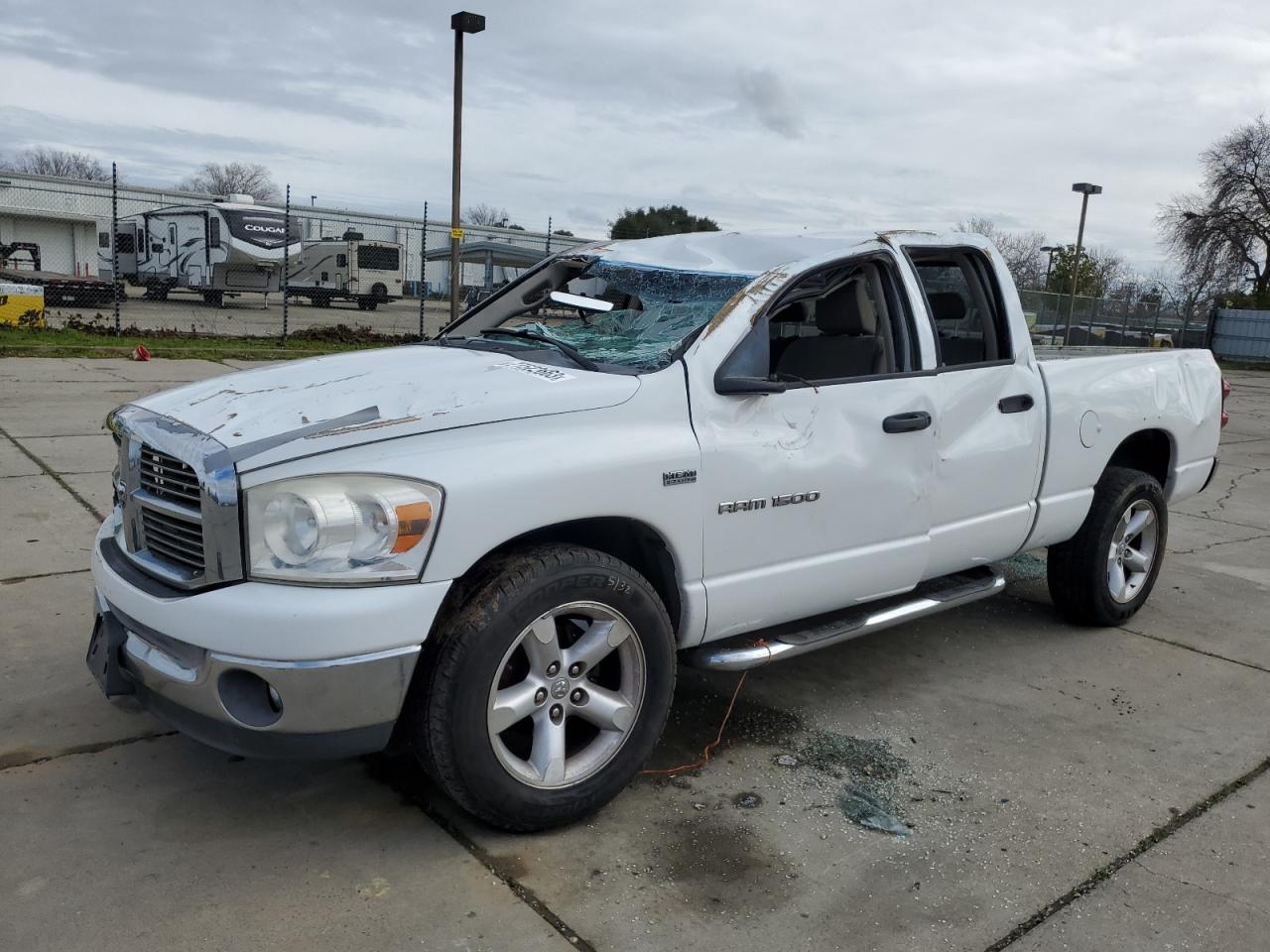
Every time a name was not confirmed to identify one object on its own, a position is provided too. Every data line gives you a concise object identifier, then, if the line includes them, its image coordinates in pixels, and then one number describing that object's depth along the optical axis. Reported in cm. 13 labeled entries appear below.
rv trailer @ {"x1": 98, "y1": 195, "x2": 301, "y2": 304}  2784
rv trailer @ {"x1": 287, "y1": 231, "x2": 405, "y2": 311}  3192
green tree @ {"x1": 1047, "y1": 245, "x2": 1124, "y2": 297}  5197
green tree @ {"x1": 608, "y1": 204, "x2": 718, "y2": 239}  3275
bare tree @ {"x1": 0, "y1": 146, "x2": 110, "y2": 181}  7300
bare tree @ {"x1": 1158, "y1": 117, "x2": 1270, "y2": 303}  3956
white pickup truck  270
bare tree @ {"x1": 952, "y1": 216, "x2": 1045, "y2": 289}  5790
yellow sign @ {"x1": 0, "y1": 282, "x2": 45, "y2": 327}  1647
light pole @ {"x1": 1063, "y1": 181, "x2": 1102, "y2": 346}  2897
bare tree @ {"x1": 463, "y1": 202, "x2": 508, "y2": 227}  6829
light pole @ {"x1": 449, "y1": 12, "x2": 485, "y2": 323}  1453
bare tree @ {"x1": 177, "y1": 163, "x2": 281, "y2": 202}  7650
